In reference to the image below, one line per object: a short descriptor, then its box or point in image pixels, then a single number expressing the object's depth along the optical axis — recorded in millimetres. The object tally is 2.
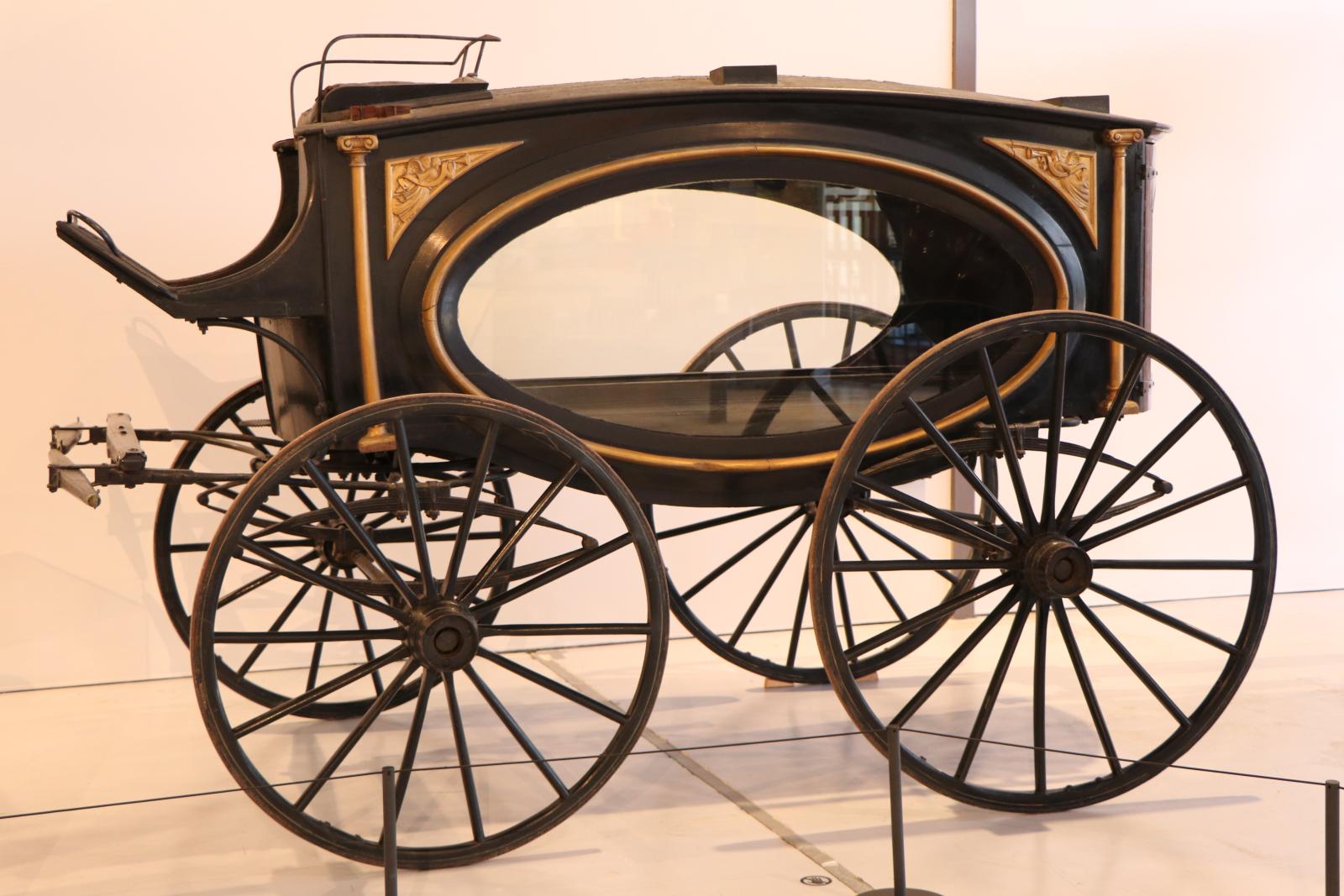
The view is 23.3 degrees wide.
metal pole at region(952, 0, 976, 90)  10069
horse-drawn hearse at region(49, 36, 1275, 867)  7501
